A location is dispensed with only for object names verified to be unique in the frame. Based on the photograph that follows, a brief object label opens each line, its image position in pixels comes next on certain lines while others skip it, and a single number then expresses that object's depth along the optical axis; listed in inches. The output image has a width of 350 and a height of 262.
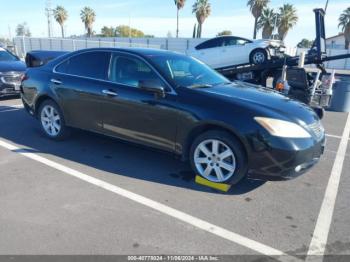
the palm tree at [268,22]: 1973.4
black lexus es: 148.9
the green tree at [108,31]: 4170.8
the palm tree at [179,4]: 2273.6
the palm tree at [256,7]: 1996.8
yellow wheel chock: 159.9
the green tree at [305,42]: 3560.5
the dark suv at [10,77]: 354.9
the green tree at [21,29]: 4525.1
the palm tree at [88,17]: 2564.0
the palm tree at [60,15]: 2687.0
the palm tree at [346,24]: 2014.0
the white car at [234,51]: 528.1
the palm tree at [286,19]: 1953.7
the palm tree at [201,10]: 2174.0
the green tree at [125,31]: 4249.8
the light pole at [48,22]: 2637.8
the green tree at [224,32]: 2723.7
